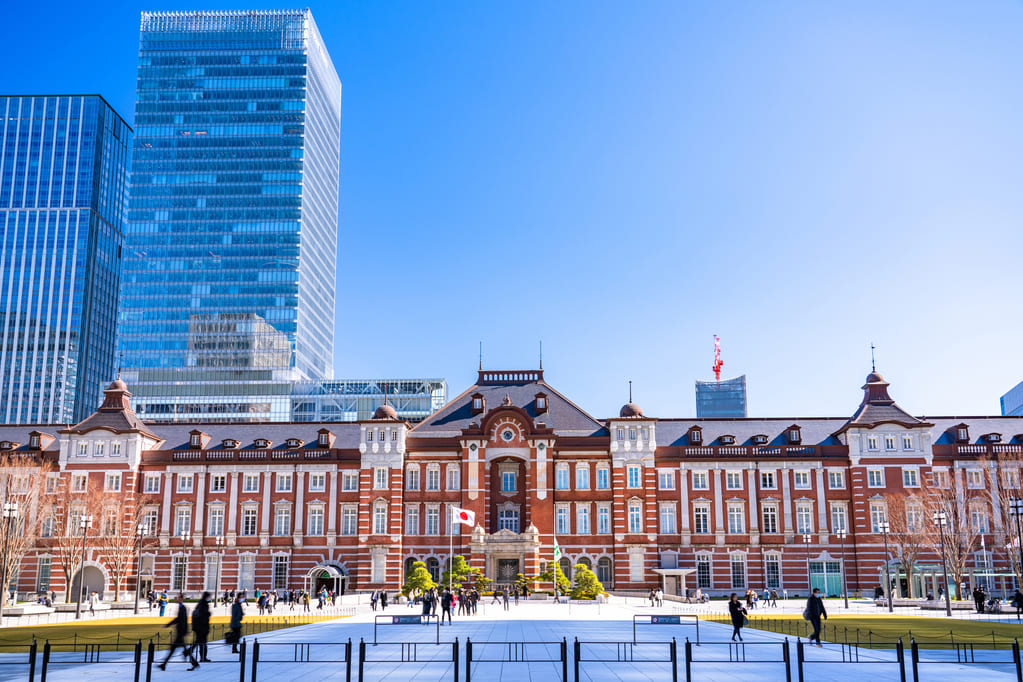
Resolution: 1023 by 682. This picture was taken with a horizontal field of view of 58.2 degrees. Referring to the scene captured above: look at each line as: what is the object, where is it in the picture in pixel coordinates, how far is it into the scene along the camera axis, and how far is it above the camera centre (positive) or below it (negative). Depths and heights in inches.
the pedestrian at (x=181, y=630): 947.5 -118.4
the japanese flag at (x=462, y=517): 2640.3 -6.9
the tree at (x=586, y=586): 2701.8 -209.3
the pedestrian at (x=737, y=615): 1355.8 -147.9
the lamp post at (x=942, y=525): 2095.2 -28.3
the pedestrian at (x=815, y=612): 1245.7 -131.8
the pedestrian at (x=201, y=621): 1003.3 -113.8
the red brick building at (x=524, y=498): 3070.9 +55.3
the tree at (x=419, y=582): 2783.0 -200.8
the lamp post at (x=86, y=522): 2339.6 -16.4
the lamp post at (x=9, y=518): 1971.0 -5.1
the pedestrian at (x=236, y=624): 1078.6 -128.0
